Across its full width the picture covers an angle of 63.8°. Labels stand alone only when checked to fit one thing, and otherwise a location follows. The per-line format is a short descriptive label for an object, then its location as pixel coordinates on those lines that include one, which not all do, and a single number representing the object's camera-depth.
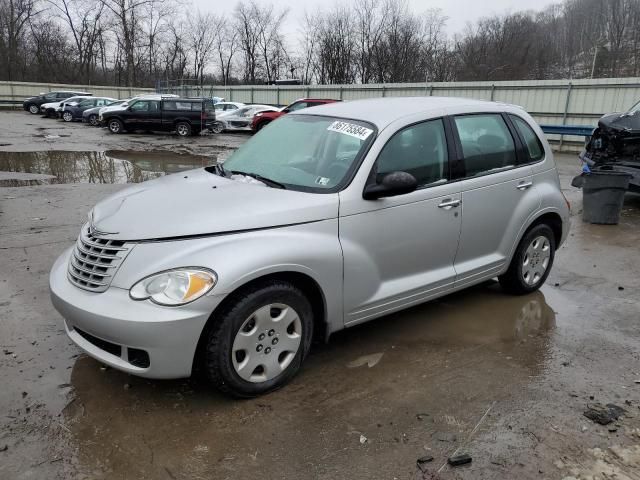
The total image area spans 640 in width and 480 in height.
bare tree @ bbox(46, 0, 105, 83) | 60.19
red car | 22.89
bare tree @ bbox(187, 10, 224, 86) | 69.12
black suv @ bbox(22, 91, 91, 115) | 34.69
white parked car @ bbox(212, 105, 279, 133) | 25.81
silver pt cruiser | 2.86
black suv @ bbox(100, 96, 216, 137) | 22.98
